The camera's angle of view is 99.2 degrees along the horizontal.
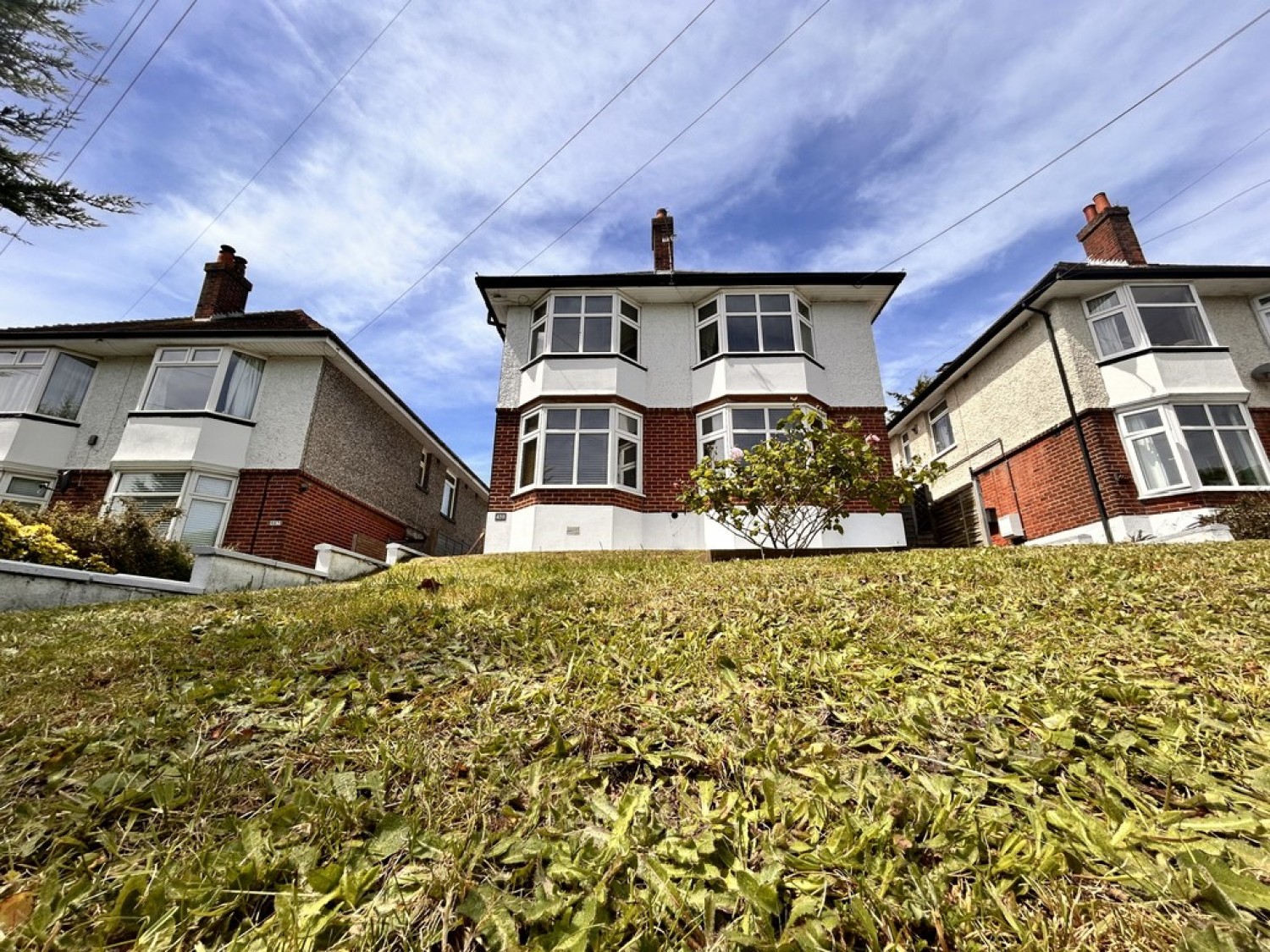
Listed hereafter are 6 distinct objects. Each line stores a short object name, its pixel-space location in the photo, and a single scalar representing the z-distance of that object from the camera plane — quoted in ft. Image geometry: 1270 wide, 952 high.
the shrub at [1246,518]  31.94
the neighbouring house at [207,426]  42.86
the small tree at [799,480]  28.73
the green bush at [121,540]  27.35
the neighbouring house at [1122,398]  38.91
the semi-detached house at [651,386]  39.83
